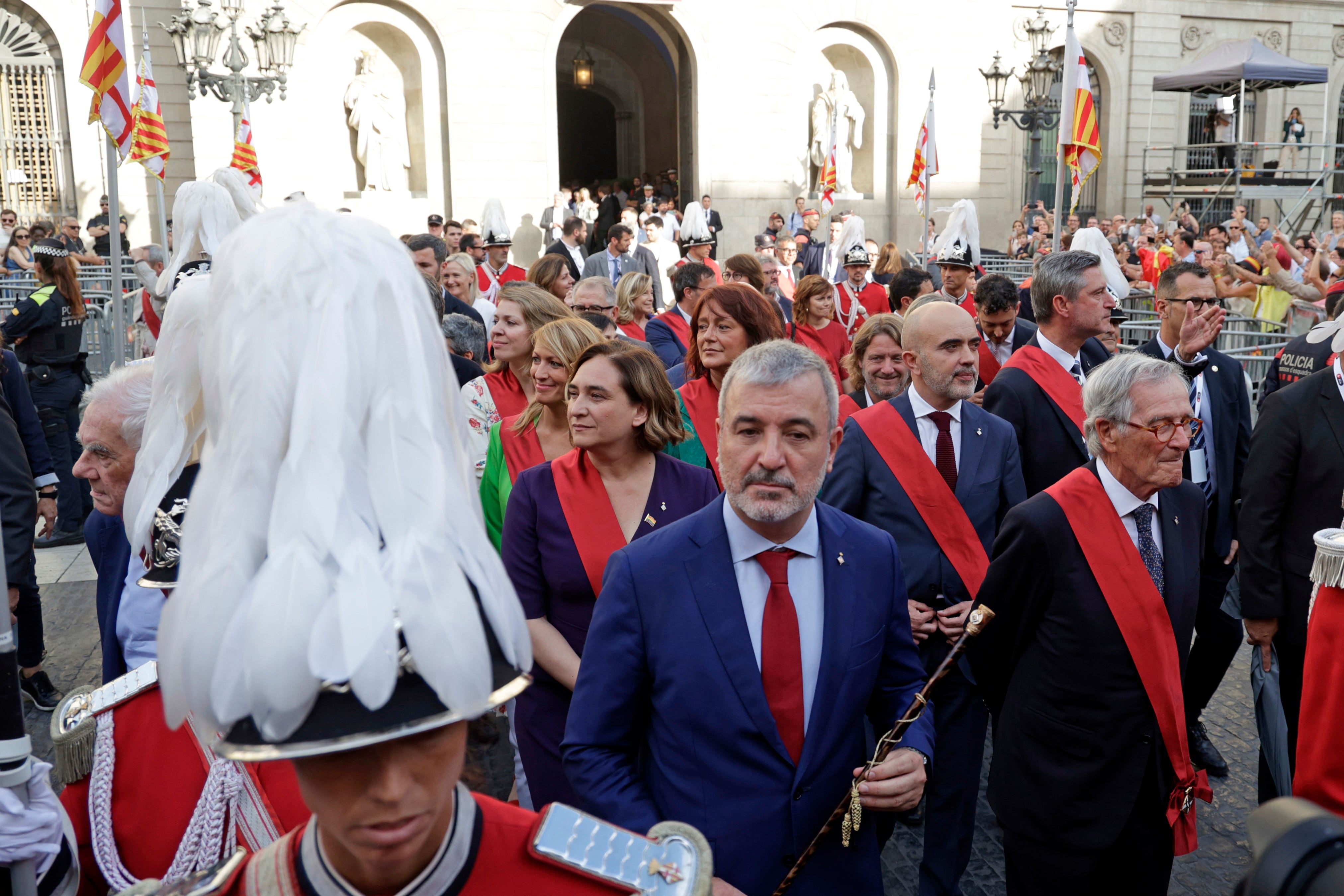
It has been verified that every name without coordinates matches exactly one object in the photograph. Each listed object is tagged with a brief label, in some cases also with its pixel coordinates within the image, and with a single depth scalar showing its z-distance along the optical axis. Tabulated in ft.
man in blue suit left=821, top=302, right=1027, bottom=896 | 12.24
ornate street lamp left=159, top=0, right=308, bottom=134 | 40.73
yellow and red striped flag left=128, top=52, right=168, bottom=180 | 32.55
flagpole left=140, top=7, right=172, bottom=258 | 29.14
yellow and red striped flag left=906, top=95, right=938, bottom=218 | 48.60
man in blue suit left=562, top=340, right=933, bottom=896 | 7.37
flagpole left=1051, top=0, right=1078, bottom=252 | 28.14
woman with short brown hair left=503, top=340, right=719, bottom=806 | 10.68
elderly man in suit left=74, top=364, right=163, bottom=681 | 8.44
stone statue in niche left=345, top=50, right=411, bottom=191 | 63.46
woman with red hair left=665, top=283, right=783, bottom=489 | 15.61
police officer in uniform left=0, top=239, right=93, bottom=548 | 26.35
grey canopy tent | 76.54
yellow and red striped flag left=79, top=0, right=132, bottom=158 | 23.84
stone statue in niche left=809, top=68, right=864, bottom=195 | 74.69
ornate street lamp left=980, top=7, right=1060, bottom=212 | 50.26
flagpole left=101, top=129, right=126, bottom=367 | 21.25
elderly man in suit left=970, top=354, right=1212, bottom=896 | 9.80
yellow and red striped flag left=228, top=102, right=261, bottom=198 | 38.73
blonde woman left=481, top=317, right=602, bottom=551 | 13.09
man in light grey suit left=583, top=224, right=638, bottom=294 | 38.93
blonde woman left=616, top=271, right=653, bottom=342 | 24.91
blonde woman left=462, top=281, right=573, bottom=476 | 16.05
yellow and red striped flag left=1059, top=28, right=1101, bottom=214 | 30.27
